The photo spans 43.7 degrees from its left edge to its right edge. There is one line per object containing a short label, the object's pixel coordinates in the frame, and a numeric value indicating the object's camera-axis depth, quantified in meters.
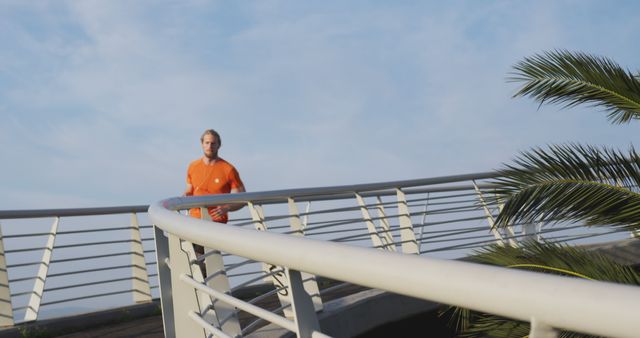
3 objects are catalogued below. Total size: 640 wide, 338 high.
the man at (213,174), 7.91
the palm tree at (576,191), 7.33
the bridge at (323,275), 1.17
